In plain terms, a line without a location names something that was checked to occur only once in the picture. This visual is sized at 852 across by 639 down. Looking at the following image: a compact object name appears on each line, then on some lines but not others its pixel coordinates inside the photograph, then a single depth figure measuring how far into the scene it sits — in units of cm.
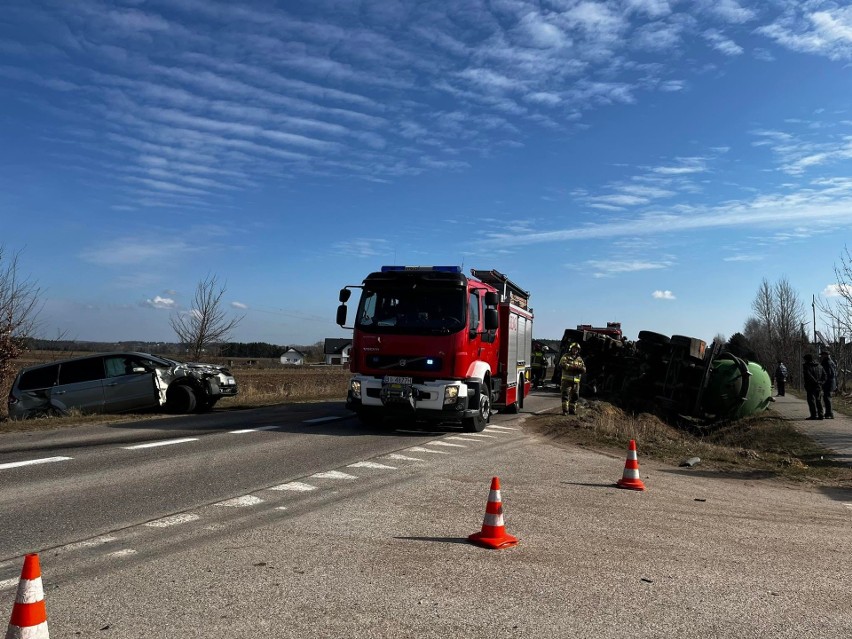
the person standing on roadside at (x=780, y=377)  3019
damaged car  1534
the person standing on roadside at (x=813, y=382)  1847
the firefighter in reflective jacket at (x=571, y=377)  1662
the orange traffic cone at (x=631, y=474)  836
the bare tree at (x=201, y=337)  2925
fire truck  1231
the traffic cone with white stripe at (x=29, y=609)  293
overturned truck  1833
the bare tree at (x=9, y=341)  2022
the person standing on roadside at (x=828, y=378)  1830
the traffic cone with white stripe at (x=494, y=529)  553
